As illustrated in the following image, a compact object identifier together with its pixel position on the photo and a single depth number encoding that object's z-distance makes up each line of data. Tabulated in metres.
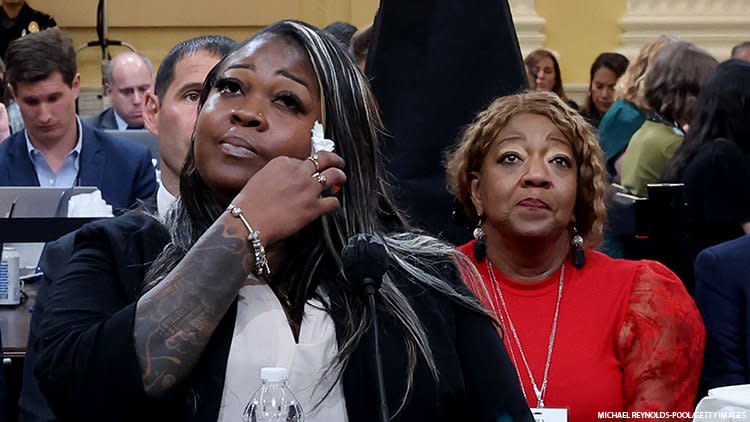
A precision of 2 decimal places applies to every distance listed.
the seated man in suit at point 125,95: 7.66
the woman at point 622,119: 6.61
